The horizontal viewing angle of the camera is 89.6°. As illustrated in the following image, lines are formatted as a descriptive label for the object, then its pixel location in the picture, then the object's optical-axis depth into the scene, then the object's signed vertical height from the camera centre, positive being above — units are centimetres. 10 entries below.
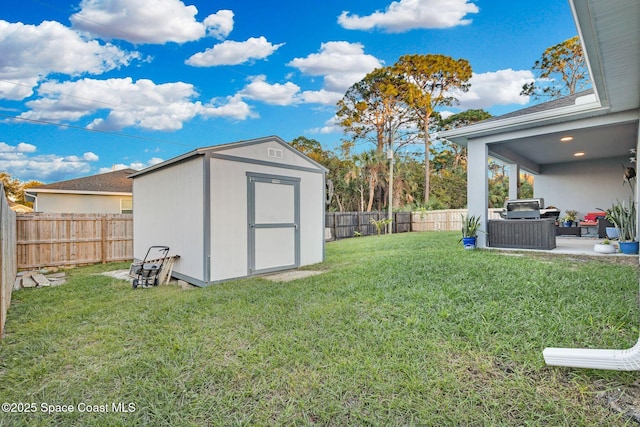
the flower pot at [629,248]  574 -63
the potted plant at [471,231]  710 -40
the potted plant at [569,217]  1027 -14
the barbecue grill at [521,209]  719 +9
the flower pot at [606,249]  599 -68
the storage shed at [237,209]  538 +10
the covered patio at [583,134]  323 +176
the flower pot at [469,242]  709 -64
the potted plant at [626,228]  577 -29
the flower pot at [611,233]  723 -47
